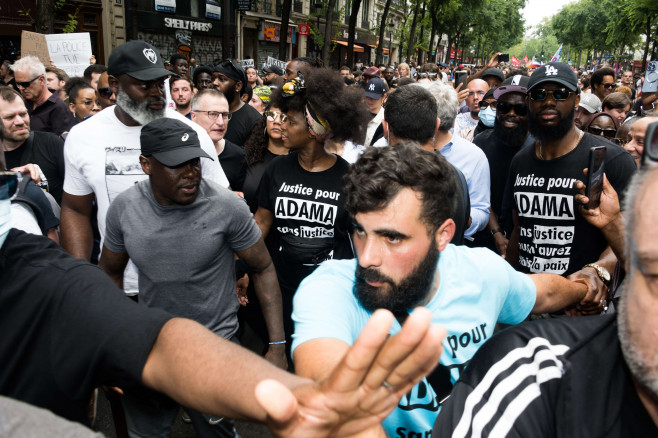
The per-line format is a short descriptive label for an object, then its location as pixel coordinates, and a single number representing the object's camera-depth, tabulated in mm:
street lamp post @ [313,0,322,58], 22981
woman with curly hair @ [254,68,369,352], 3260
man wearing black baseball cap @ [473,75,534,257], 4668
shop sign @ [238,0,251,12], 20238
